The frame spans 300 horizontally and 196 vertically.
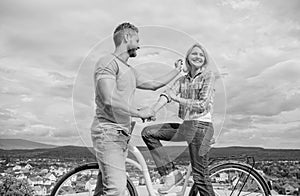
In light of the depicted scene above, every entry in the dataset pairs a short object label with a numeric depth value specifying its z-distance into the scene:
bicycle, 2.45
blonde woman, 2.22
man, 1.92
